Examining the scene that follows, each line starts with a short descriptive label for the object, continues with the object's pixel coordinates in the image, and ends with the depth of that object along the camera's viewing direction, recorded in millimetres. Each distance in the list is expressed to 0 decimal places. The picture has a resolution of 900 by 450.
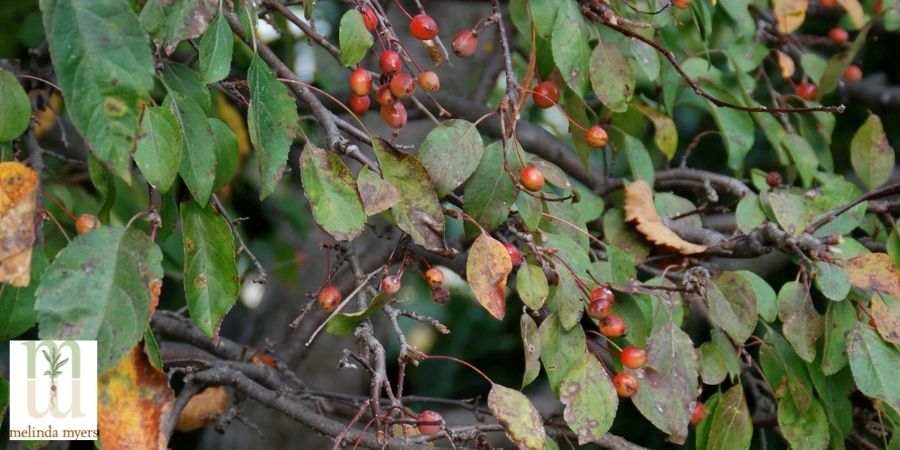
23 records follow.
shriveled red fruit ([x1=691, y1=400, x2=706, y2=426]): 1546
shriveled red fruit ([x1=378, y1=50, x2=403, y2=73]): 1469
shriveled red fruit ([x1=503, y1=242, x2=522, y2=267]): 1469
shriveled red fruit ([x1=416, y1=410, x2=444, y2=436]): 1425
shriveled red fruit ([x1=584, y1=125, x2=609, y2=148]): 1527
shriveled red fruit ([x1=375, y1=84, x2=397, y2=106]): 1483
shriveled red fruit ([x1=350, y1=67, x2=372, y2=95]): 1485
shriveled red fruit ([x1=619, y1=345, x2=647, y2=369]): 1467
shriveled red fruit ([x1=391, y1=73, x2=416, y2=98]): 1469
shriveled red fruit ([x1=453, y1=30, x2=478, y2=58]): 1497
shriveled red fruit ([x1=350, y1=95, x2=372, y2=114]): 1538
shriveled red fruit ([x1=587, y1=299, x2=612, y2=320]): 1458
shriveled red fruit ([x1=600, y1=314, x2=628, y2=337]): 1467
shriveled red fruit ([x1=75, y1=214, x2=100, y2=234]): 1423
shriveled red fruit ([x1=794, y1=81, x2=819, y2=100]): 1725
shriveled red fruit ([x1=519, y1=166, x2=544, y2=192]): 1448
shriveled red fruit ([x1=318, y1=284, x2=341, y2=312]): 1467
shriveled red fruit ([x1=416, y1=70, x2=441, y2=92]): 1466
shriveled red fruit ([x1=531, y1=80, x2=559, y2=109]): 1539
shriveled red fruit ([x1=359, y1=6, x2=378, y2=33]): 1461
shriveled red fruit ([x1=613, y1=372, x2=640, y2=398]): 1461
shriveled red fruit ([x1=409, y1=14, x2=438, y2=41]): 1469
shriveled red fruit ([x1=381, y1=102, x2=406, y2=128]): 1492
